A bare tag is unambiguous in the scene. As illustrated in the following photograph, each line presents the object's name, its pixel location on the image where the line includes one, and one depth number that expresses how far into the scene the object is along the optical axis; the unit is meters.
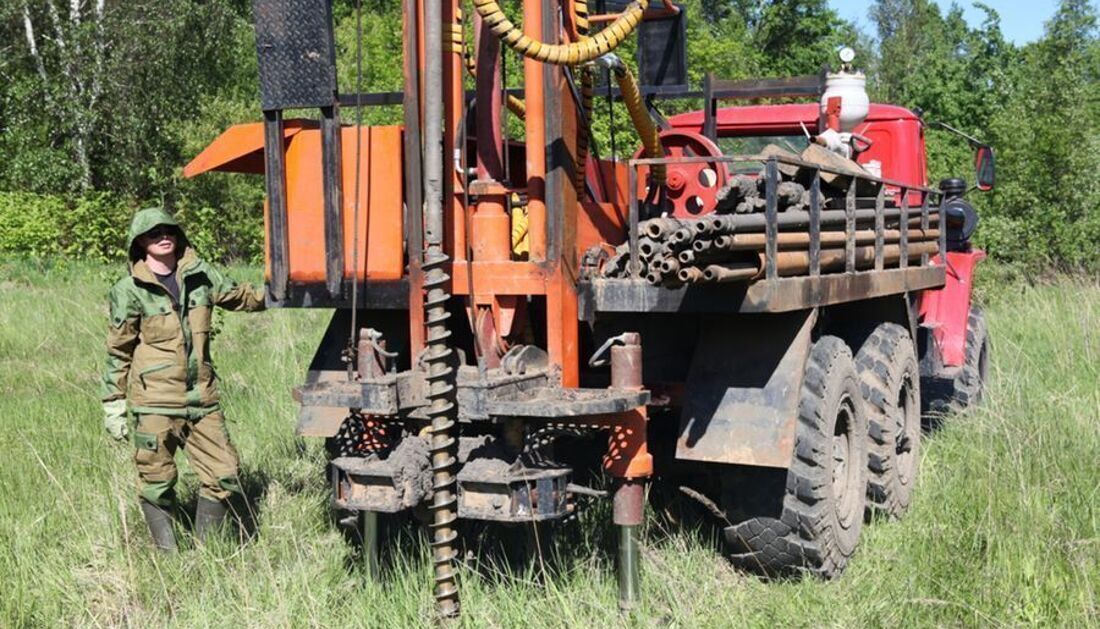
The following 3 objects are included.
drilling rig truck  4.62
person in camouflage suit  5.83
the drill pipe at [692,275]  4.34
